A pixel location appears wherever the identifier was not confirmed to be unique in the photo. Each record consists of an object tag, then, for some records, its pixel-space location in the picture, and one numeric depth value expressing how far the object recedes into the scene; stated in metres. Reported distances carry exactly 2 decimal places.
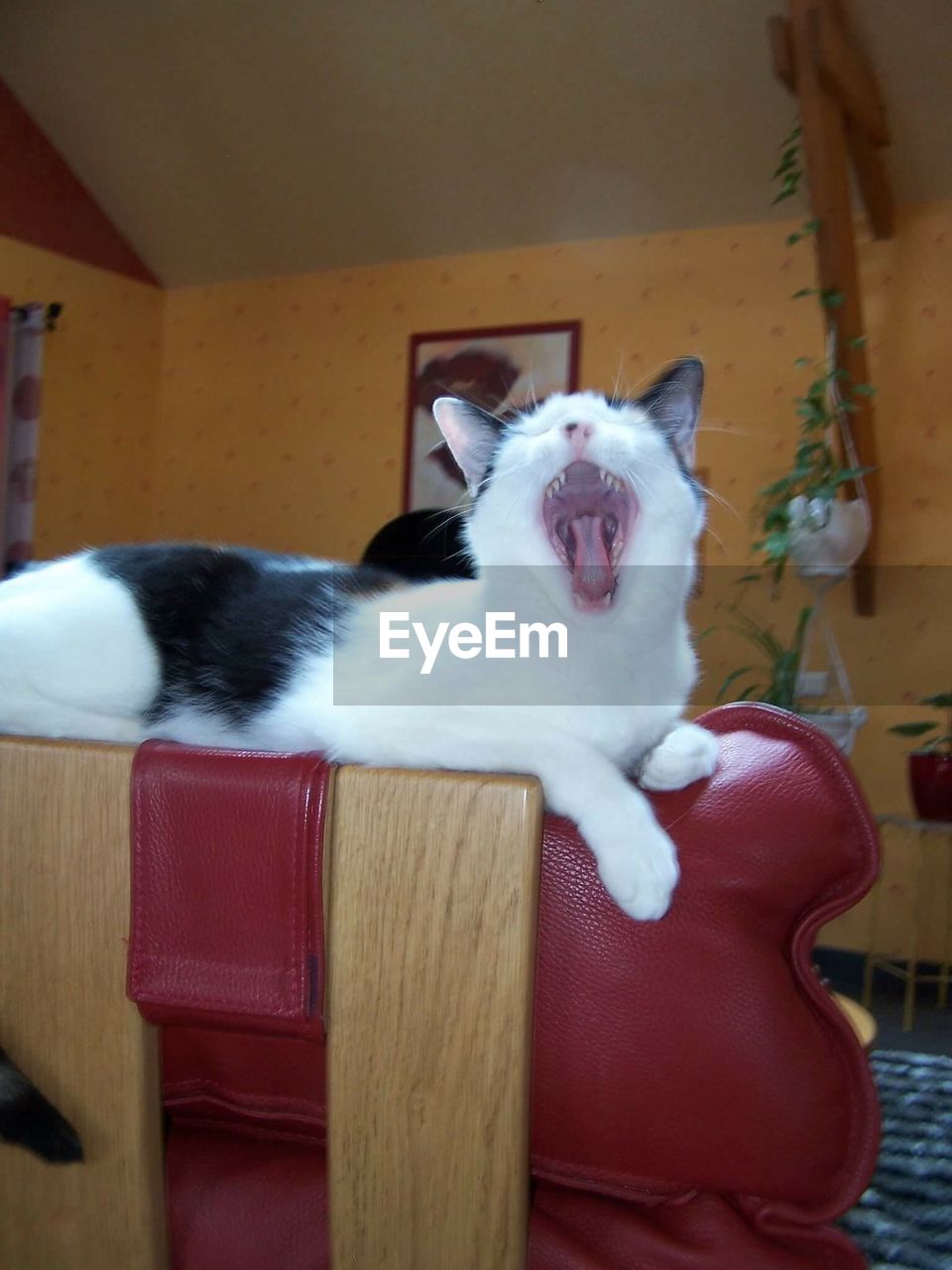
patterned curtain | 3.37
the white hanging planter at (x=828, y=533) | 2.54
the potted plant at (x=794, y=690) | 2.48
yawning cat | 0.81
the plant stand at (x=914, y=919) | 2.43
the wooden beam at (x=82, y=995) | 0.54
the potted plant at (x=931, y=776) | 2.49
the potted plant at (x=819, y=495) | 2.51
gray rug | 0.96
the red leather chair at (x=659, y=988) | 0.50
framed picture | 3.38
